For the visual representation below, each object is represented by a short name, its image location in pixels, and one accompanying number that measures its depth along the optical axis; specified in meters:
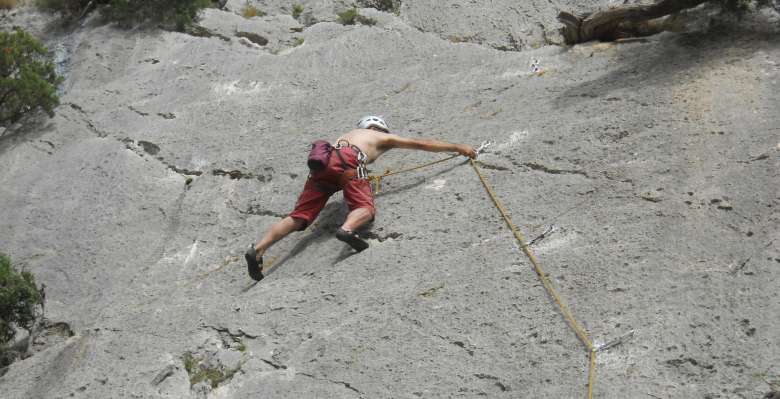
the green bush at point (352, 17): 21.30
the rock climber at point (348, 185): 13.03
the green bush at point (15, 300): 13.34
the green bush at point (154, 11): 21.86
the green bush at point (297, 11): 22.86
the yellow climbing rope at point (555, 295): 9.43
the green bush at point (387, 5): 22.53
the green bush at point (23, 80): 18.87
